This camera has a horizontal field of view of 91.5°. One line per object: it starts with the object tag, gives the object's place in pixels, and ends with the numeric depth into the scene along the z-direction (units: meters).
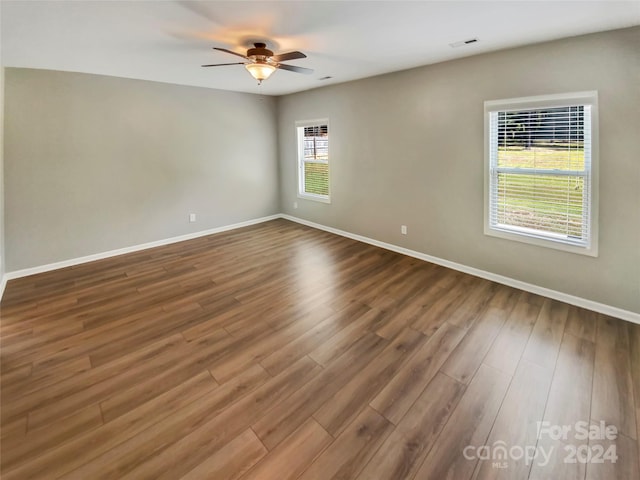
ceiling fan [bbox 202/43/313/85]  2.98
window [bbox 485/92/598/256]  3.00
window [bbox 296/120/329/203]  5.91
